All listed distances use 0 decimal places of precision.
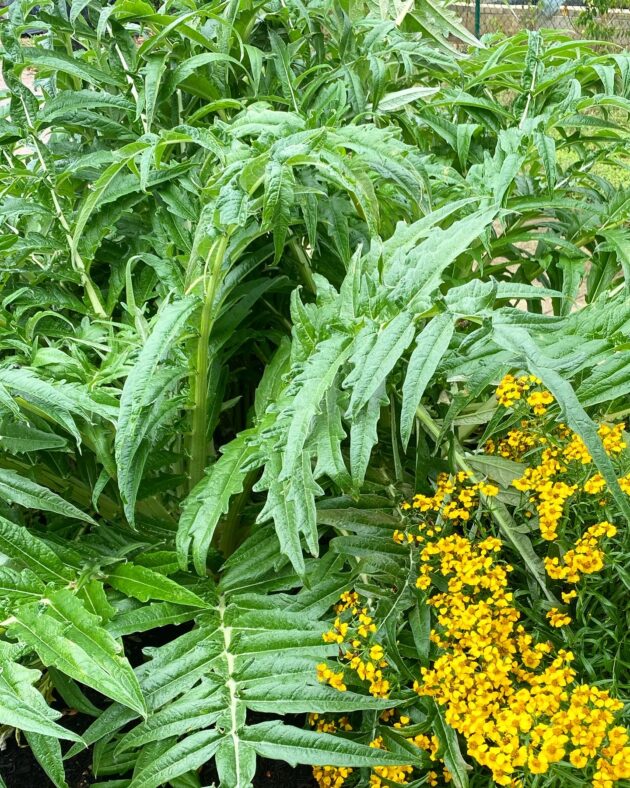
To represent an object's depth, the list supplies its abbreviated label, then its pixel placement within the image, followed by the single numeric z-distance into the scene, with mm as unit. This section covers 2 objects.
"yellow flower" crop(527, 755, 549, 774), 1007
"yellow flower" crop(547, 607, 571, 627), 1184
